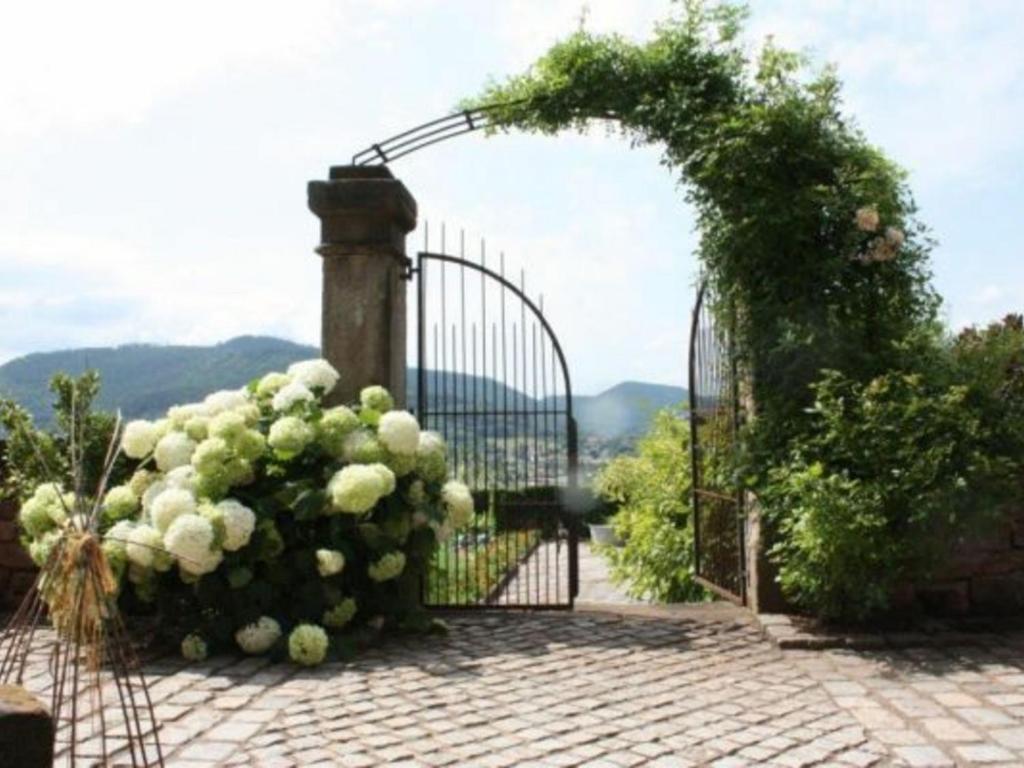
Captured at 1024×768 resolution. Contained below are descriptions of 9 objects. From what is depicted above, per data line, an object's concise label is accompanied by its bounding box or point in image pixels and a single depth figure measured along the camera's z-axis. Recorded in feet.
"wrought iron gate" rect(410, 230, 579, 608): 22.91
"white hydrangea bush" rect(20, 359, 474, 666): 17.61
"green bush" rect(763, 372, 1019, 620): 18.13
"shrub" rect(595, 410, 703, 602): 28.02
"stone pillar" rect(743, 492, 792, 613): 20.51
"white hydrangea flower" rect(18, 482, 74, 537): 18.98
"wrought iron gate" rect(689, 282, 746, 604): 21.85
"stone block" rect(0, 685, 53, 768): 7.14
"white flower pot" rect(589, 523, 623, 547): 47.09
